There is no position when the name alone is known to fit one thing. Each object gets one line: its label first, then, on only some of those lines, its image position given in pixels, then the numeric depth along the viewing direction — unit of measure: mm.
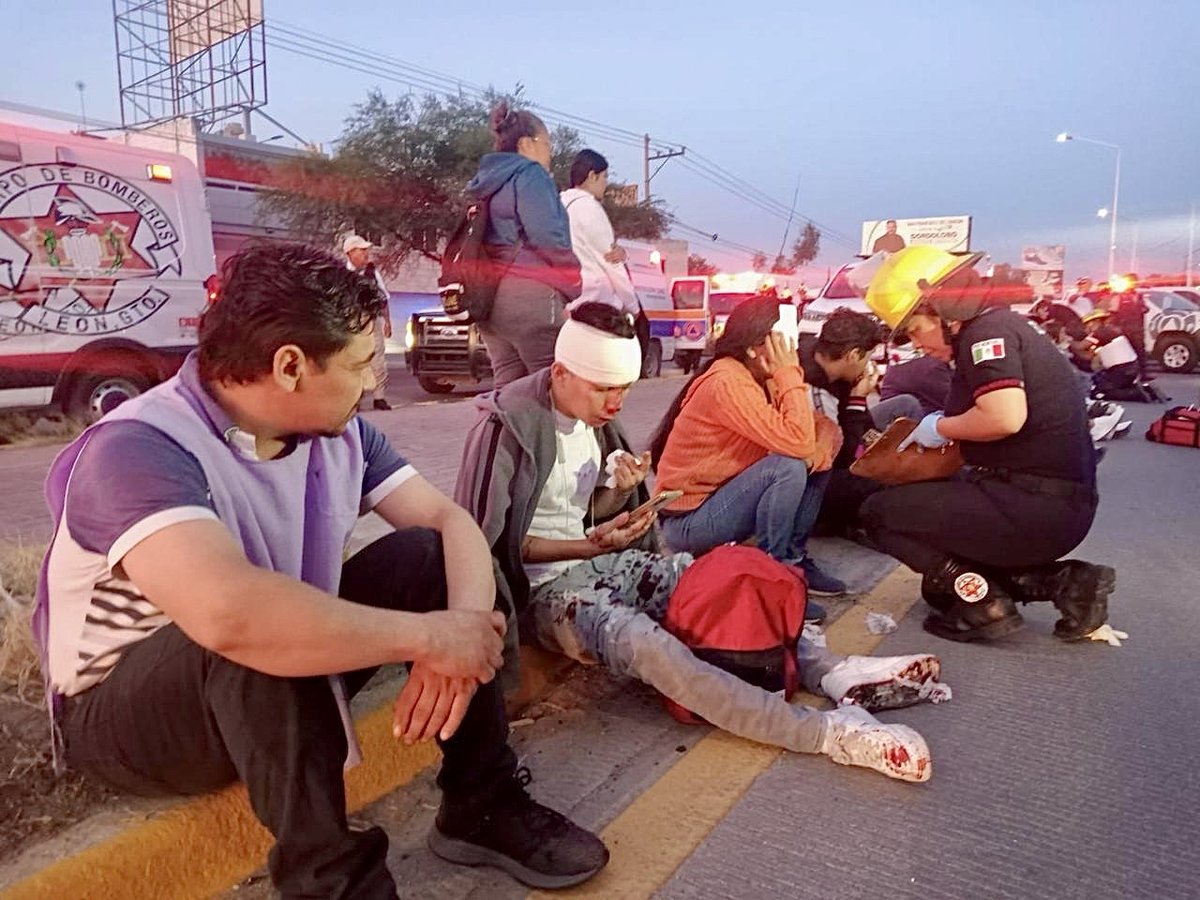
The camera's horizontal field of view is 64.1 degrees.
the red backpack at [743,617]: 2902
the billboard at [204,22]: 28719
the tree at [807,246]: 63438
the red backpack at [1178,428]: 8883
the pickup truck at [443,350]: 12641
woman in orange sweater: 3848
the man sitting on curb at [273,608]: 1671
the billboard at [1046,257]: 53156
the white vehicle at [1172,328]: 18828
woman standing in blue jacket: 4379
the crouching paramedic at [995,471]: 3457
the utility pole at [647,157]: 40281
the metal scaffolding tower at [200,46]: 28922
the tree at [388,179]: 25172
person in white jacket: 5070
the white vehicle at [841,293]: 14037
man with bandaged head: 2709
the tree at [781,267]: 50562
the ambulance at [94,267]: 7504
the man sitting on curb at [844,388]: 4684
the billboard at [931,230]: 34781
